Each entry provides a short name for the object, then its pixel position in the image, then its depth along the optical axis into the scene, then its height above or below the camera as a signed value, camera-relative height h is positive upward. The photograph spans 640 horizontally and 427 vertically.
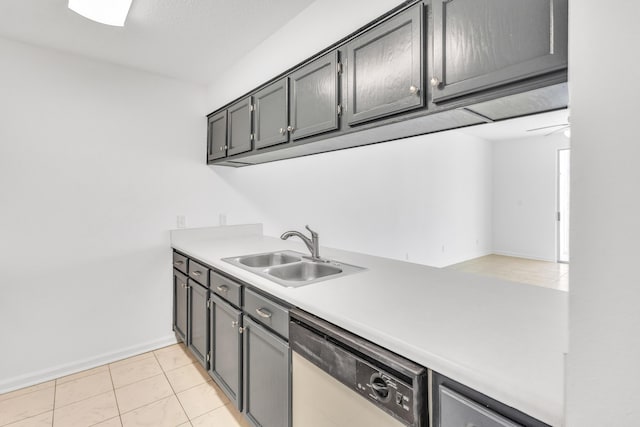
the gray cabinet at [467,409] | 0.67 -0.45
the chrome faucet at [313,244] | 2.04 -0.22
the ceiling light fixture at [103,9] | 1.63 +1.09
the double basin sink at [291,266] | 1.74 -0.34
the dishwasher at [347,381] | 0.84 -0.53
